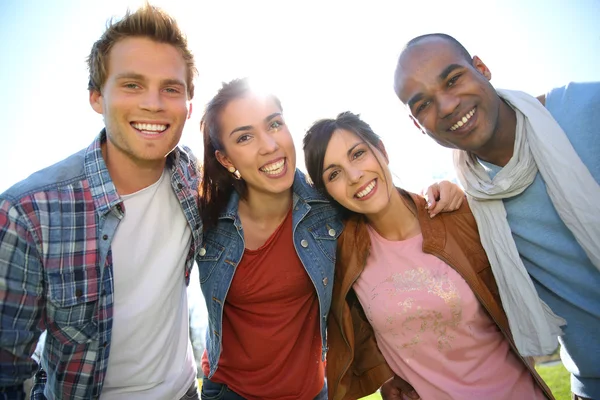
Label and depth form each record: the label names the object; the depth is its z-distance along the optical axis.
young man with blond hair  0.55
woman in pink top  0.65
